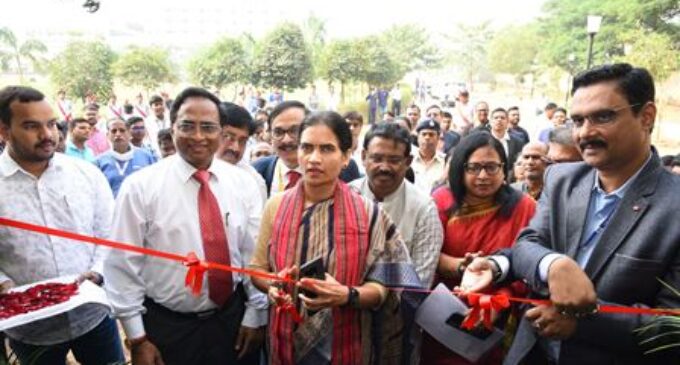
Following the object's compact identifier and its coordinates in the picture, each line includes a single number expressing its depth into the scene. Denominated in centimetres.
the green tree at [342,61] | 2442
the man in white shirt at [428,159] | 529
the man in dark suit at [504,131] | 740
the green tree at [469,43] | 7138
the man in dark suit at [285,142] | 357
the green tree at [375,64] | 2486
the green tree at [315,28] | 4031
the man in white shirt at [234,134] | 368
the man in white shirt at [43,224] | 258
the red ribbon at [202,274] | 186
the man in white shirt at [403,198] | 248
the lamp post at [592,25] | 1182
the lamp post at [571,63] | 2973
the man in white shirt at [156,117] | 989
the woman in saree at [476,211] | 253
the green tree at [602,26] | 2345
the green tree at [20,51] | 2840
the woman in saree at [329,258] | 206
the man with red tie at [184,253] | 234
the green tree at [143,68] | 2428
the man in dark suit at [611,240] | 161
